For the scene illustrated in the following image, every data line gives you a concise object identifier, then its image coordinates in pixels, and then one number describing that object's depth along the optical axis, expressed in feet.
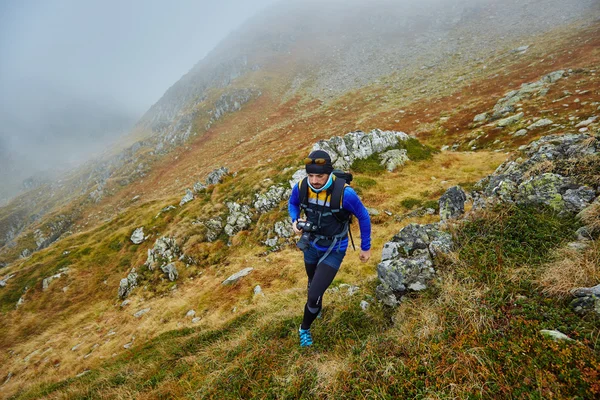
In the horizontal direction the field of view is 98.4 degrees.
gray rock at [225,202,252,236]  56.44
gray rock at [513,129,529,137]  71.89
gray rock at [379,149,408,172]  63.26
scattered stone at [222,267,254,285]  41.01
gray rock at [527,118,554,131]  72.06
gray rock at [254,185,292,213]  57.16
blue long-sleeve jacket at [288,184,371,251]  17.20
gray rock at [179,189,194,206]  75.60
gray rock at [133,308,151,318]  43.35
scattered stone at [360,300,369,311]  20.55
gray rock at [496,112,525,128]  82.45
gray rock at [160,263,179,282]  50.50
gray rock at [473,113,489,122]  94.94
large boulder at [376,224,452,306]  18.98
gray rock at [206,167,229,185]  85.46
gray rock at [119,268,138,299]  52.08
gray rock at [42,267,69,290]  62.66
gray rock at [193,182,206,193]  76.47
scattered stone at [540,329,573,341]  11.01
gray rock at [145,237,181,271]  54.34
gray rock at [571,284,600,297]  11.99
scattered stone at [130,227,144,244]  67.92
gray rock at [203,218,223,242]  56.75
